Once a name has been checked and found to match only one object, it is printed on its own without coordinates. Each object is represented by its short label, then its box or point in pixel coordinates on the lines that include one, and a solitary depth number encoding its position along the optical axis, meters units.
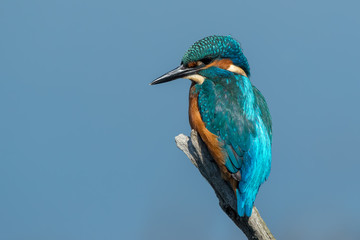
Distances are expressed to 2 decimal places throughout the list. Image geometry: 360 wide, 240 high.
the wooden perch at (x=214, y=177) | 8.87
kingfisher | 8.66
